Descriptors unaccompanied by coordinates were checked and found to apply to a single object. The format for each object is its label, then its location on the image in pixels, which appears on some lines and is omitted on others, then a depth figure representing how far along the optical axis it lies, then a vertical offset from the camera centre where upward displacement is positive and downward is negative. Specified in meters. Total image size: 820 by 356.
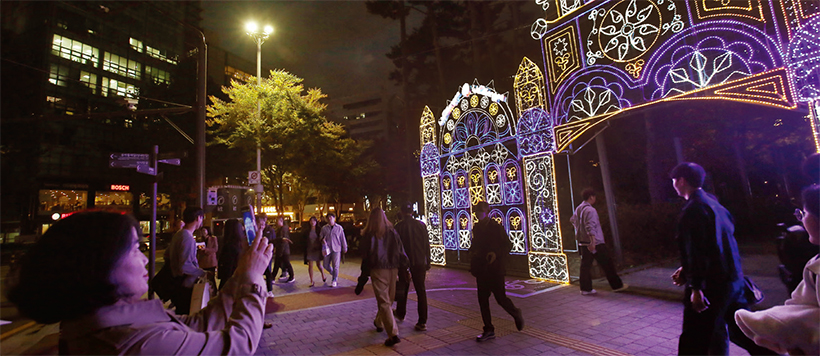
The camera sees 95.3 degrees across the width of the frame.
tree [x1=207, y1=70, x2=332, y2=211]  13.95 +4.26
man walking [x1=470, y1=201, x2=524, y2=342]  4.68 -0.60
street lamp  13.46 +7.21
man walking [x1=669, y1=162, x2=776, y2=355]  2.80 -0.57
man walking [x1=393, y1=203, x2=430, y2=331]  5.22 -0.46
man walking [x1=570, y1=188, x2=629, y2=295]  6.51 -0.56
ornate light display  4.75 +2.03
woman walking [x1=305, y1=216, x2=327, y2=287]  9.00 -0.47
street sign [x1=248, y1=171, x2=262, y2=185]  12.35 +1.80
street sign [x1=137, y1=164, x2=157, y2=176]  6.17 +1.14
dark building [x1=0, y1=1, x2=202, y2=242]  18.67 +7.97
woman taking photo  1.19 -0.18
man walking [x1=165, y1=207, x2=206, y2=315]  4.39 -0.35
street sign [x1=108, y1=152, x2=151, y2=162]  6.16 +1.37
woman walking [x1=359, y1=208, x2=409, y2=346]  4.79 -0.42
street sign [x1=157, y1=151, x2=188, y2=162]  6.56 +1.44
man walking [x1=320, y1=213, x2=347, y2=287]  8.76 -0.29
